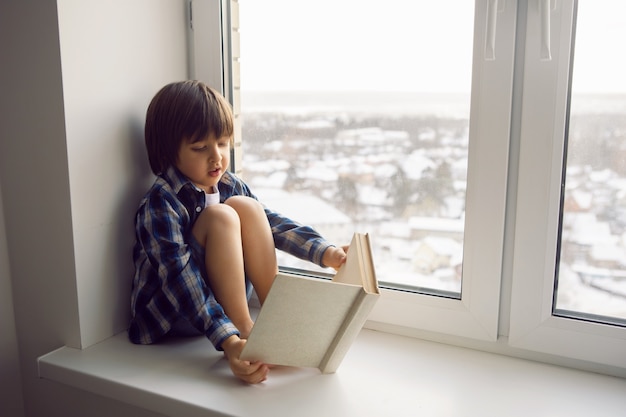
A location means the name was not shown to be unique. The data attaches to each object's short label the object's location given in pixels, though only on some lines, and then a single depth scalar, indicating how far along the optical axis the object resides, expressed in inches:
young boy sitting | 37.1
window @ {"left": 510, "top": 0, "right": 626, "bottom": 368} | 34.3
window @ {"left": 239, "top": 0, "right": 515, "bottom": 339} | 37.8
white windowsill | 32.7
